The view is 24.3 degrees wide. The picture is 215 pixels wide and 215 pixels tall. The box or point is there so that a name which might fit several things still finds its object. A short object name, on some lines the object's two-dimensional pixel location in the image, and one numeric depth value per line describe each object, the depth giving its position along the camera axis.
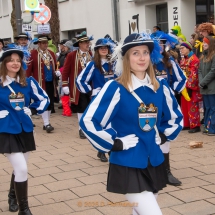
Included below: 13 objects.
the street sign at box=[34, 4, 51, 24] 16.19
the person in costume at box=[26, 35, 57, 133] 10.78
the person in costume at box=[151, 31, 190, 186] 6.59
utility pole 13.64
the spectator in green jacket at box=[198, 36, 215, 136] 8.90
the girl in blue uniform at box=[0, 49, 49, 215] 5.02
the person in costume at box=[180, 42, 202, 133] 9.36
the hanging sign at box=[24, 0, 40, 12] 14.38
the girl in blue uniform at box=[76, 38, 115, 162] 7.74
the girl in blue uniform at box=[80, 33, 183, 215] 3.65
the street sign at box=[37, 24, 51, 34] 15.31
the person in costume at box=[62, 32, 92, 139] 9.25
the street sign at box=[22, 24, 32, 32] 14.23
